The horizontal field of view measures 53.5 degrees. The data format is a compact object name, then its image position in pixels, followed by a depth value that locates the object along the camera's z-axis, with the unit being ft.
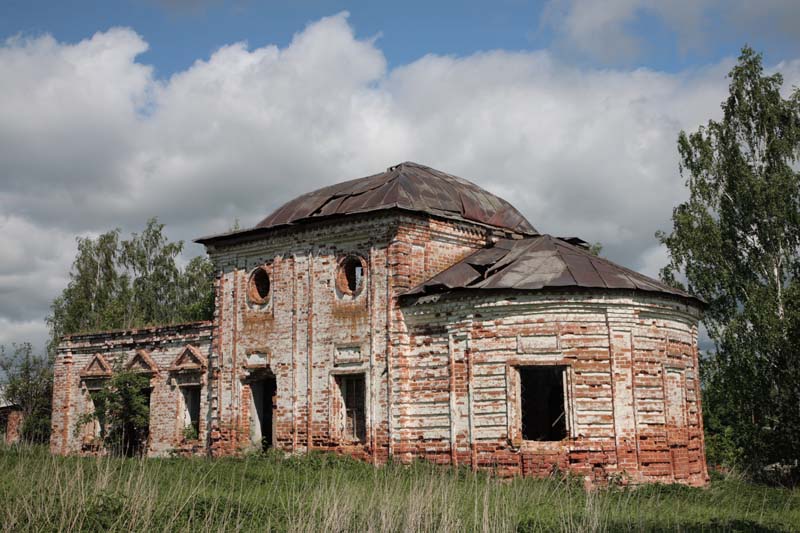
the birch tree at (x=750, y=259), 64.95
